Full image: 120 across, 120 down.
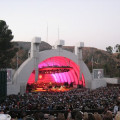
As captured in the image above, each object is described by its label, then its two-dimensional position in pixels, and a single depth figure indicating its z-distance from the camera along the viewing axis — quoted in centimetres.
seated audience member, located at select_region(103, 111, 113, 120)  620
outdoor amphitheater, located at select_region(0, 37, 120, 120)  1914
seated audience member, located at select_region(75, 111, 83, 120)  616
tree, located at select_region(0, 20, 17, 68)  3098
